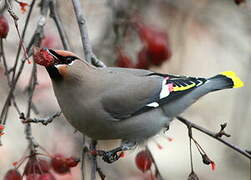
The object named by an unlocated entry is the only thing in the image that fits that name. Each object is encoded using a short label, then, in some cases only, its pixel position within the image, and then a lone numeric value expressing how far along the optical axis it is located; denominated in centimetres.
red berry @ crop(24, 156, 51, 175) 479
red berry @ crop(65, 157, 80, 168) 495
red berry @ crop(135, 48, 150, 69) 633
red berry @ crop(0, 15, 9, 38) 465
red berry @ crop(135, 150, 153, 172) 531
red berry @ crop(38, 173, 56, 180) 478
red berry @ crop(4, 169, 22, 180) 473
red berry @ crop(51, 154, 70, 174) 505
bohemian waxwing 479
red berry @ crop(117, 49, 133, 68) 633
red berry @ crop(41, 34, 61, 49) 661
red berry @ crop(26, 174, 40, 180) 476
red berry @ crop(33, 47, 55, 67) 429
